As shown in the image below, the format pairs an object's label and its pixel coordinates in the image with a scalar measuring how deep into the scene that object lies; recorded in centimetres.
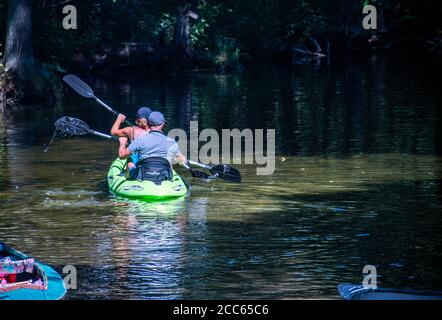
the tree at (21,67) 3183
